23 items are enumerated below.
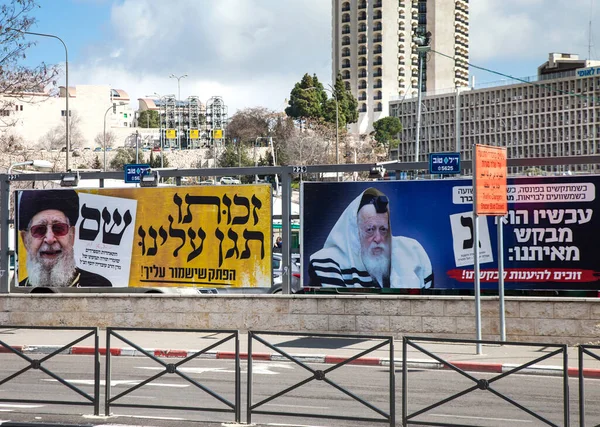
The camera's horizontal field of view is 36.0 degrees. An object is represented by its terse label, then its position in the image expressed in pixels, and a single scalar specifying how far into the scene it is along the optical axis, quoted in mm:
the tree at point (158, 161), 166250
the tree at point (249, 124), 177875
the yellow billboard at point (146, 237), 20469
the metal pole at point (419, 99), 44062
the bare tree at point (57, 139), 190000
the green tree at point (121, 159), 157875
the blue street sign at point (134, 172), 21812
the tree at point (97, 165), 153025
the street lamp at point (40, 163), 24609
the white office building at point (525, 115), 171875
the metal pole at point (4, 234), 21500
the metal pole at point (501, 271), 16766
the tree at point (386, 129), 188625
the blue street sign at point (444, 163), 18781
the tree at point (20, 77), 22703
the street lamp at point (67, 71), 39531
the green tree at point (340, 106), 159500
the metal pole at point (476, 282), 16406
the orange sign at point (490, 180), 16203
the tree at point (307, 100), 165750
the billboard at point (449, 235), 18422
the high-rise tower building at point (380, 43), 194375
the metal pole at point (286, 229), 19469
